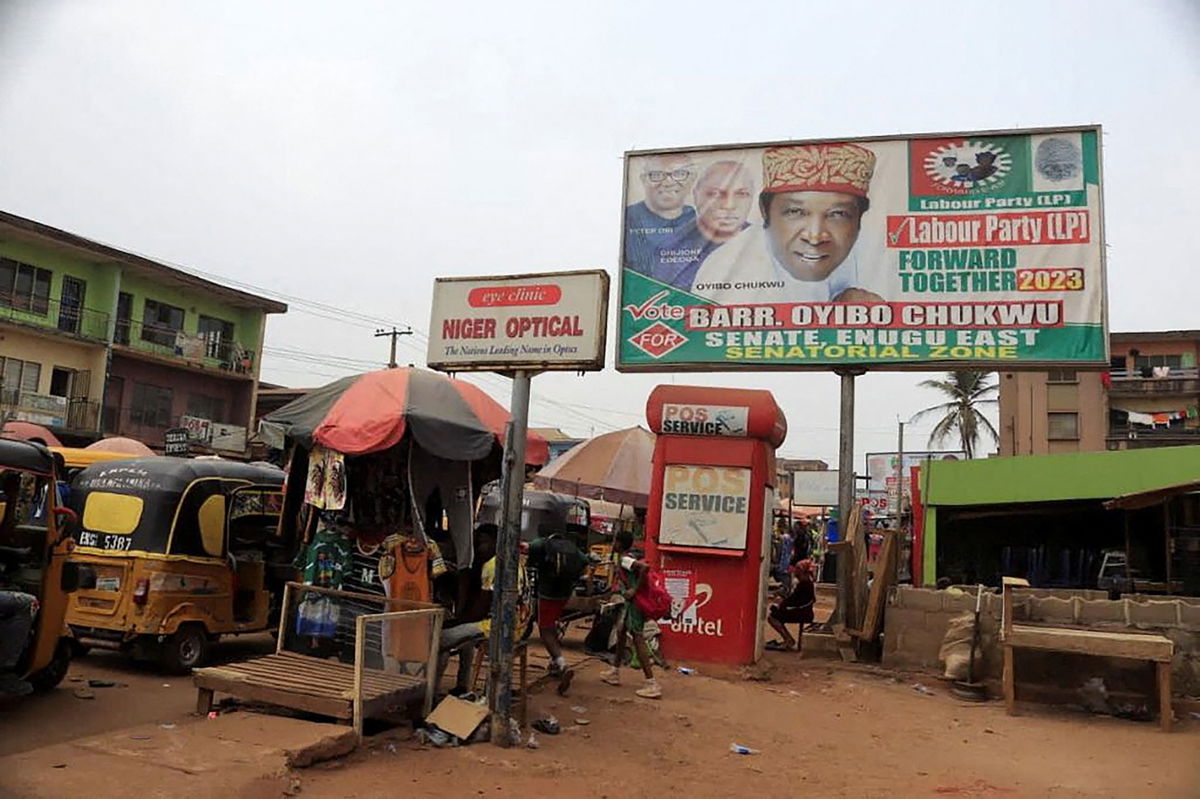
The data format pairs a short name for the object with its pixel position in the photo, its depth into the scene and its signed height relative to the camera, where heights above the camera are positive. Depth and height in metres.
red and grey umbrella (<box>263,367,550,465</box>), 8.23 +0.78
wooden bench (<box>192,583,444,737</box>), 6.50 -1.29
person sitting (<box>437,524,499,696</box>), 7.66 -1.02
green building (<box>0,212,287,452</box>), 29.50 +5.00
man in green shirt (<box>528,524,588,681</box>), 9.33 -0.61
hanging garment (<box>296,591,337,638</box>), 7.68 -0.93
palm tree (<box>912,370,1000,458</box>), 46.72 +6.37
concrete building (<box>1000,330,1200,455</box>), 42.44 +6.46
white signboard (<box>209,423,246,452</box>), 34.94 +2.03
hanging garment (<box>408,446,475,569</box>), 9.90 +0.17
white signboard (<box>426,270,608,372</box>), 7.30 +1.47
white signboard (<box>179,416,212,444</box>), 34.18 +2.35
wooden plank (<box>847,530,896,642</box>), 12.44 -0.86
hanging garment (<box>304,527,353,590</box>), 8.63 -0.54
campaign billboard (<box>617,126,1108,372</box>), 14.05 +4.20
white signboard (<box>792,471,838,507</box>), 42.16 +1.85
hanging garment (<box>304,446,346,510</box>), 8.92 +0.19
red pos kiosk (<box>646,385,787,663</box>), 12.04 +0.11
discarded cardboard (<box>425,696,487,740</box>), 6.93 -1.51
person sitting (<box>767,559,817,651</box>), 13.70 -1.12
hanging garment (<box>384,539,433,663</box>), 8.79 -0.64
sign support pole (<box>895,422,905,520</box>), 27.37 +2.24
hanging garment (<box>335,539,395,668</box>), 6.72 -0.83
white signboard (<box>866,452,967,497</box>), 41.69 +2.82
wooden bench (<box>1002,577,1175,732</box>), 8.95 -0.94
